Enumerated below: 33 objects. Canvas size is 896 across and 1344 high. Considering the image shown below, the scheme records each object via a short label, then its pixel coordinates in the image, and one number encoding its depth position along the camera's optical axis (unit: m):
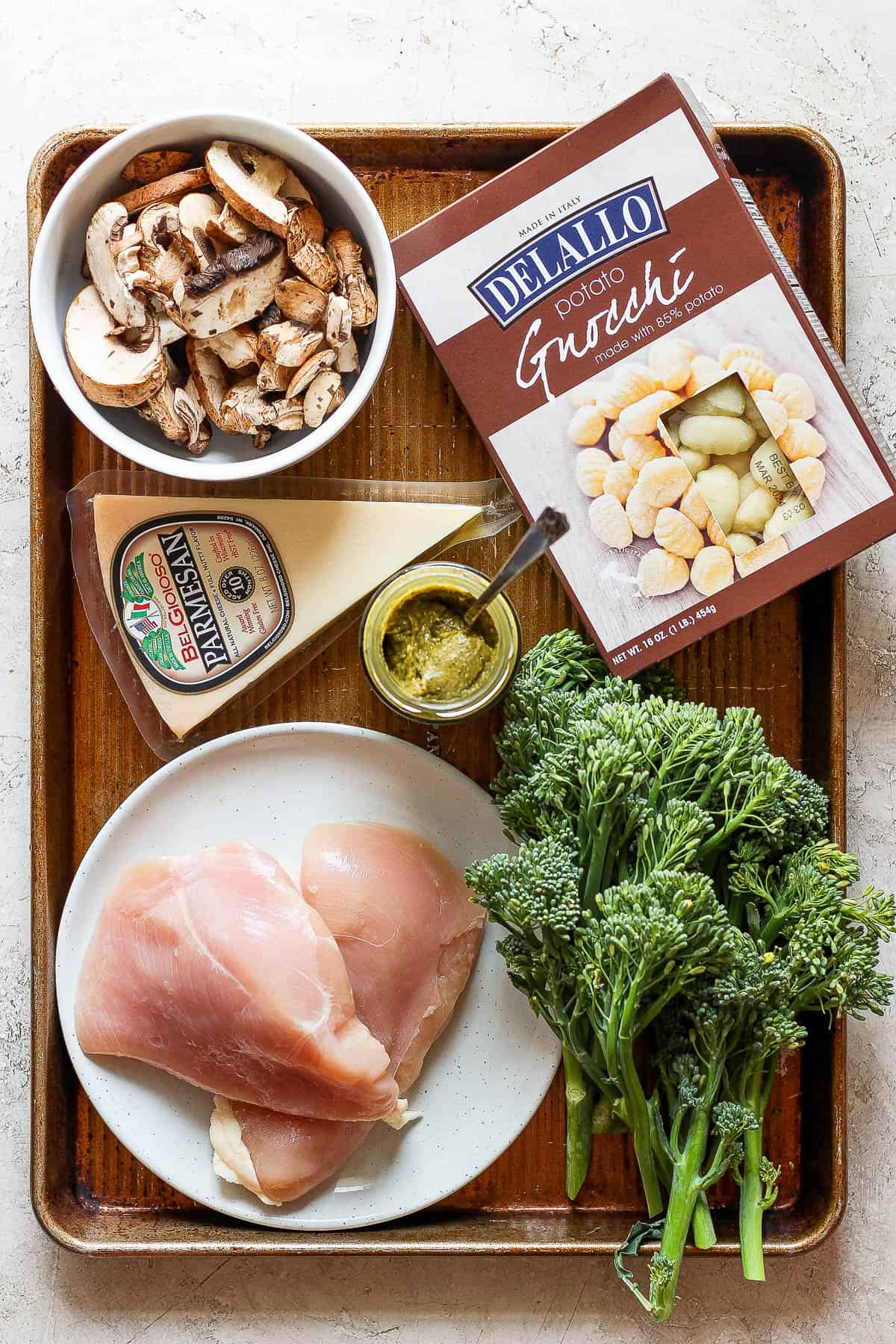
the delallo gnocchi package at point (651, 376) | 0.84
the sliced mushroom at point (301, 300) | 0.81
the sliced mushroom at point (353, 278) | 0.82
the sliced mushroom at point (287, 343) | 0.81
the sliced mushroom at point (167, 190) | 0.81
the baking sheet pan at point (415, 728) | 0.86
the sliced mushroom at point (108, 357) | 0.81
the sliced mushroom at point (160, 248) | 0.81
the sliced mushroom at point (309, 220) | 0.81
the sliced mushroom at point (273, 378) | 0.82
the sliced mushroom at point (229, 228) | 0.81
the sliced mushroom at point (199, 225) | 0.81
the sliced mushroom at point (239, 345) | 0.82
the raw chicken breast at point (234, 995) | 0.84
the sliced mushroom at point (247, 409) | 0.82
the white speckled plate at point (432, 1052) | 0.86
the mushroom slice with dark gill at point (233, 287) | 0.81
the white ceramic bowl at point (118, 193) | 0.80
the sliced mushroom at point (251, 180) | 0.80
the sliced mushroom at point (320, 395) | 0.82
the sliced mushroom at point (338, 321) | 0.81
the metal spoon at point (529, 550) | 0.82
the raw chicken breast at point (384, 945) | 0.85
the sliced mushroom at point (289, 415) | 0.82
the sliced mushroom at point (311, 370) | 0.81
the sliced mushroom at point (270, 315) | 0.82
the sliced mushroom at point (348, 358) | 0.82
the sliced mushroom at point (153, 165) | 0.81
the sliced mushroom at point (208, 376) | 0.82
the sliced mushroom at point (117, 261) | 0.81
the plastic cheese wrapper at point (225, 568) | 0.86
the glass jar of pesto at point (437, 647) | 0.84
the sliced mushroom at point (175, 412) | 0.82
